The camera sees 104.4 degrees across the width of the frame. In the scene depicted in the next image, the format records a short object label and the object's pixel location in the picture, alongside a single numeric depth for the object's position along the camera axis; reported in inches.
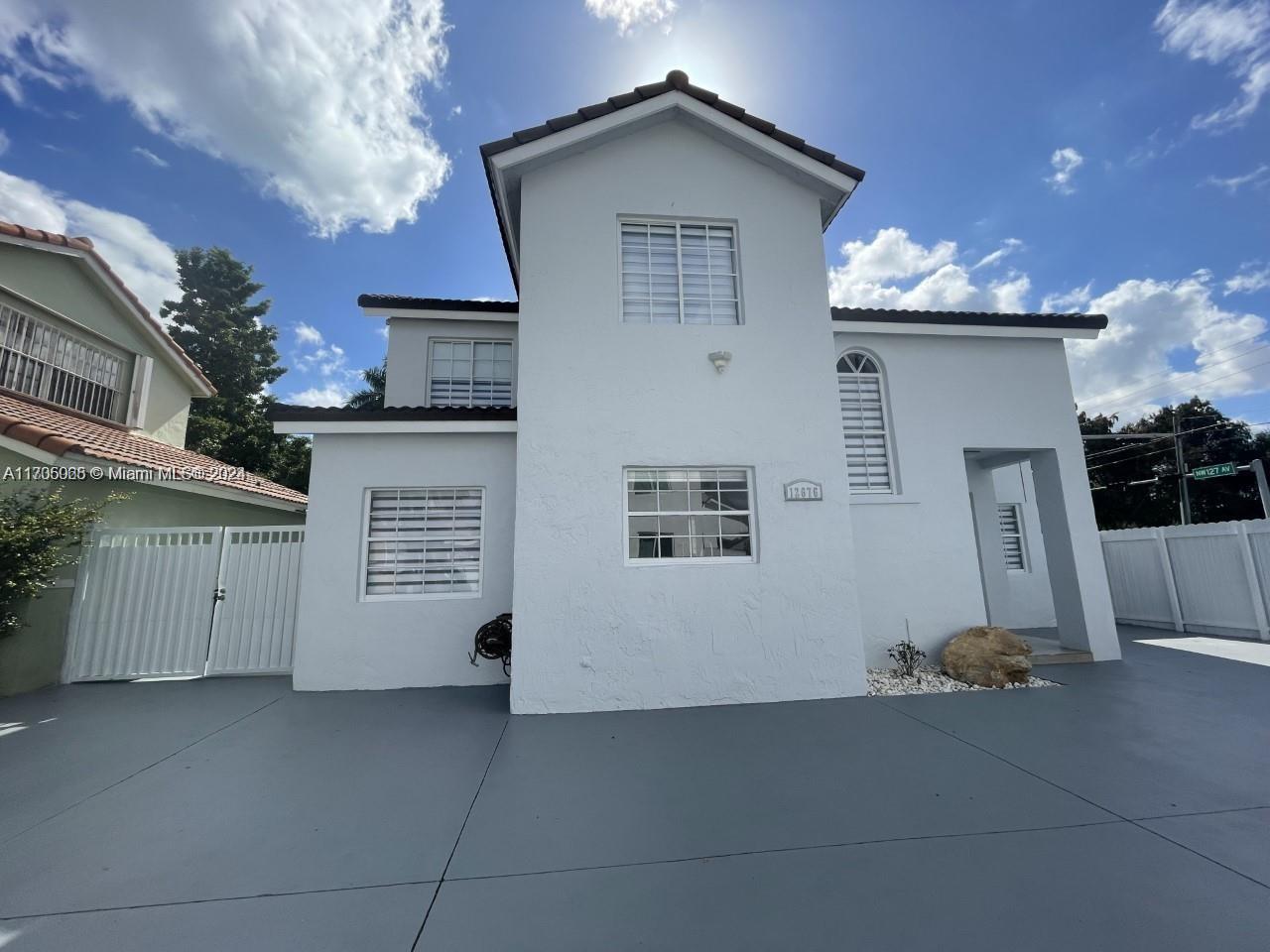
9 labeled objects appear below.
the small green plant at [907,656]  277.0
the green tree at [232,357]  912.3
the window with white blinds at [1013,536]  427.2
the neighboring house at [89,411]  268.5
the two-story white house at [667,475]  239.1
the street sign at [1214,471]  753.4
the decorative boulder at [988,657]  261.0
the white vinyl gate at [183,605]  285.0
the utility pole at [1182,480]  976.3
